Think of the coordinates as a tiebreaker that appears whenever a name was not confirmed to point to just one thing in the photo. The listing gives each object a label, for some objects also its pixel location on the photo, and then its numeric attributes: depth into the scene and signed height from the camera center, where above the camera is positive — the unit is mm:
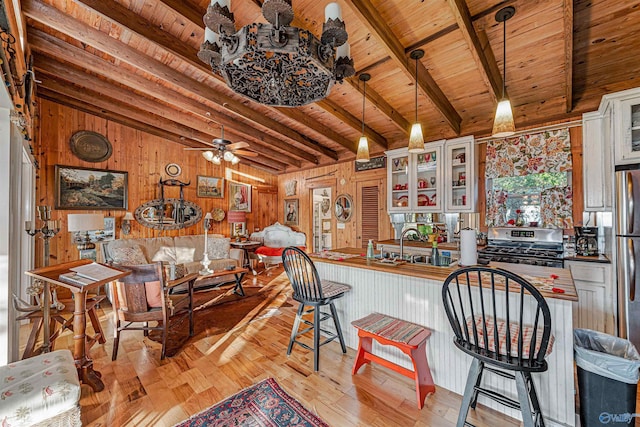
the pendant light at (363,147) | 3036 +790
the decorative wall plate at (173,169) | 5625 +1028
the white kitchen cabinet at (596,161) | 2787 +580
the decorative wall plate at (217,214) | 6312 +61
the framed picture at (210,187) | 6102 +713
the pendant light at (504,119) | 1991 +733
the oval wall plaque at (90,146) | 4605 +1282
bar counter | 1554 -781
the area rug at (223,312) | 2879 -1301
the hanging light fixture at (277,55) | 1358 +936
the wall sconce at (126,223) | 5038 -113
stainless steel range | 2958 -418
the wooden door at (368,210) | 5172 +111
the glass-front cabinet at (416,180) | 4018 +583
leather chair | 2361 -753
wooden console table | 1881 -811
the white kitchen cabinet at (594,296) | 2527 -807
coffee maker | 2918 -306
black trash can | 1398 -943
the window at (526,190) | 3350 +329
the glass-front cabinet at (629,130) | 2428 +780
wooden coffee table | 3657 -975
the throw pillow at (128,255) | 4160 -622
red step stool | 1754 -841
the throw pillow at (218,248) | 5314 -642
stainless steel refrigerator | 2262 -339
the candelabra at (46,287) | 1911 -504
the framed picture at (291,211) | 7156 +136
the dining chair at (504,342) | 1256 -683
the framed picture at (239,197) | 6664 +511
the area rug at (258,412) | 1656 -1300
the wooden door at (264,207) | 7223 +258
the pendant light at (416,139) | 2521 +735
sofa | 4309 -645
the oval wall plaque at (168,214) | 5309 +61
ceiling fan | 4203 +1102
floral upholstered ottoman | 1212 -863
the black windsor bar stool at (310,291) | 2207 -671
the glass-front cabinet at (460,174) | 3695 +592
